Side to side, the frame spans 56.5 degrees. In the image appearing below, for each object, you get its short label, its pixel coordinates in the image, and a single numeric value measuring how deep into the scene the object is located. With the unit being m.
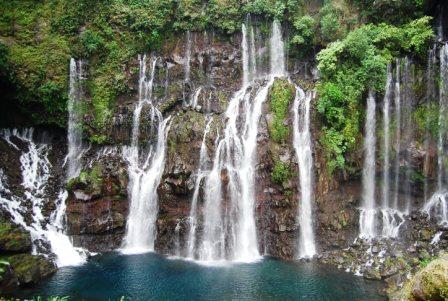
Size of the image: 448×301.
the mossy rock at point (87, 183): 21.56
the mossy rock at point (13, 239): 17.23
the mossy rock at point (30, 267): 16.67
